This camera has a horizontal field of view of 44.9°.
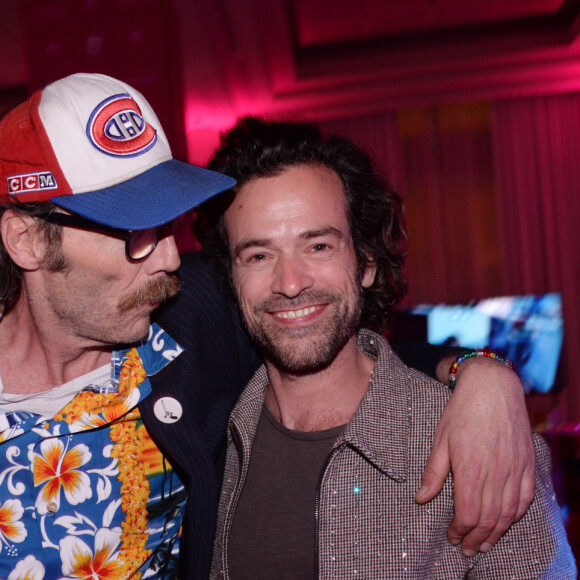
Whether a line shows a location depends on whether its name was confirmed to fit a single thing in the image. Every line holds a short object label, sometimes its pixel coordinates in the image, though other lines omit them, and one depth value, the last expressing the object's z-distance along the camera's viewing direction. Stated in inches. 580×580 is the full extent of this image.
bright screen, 89.8
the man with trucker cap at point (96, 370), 23.8
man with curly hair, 22.7
